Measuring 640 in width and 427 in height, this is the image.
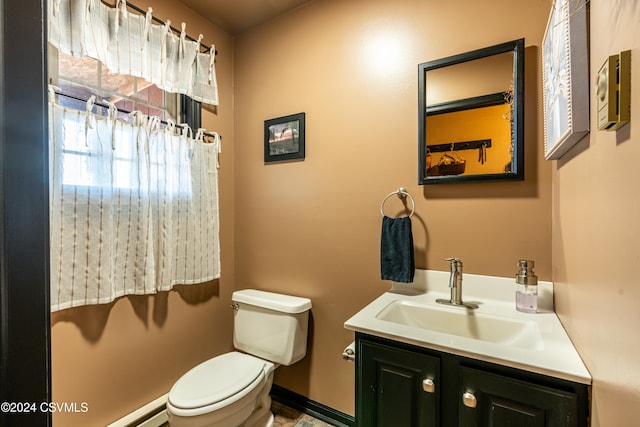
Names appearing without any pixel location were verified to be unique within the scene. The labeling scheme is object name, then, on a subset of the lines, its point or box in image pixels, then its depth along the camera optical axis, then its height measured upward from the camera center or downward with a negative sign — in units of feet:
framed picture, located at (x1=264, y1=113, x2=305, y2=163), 5.90 +1.54
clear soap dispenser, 3.71 -0.95
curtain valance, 4.19 +2.77
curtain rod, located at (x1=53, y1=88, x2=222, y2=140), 4.07 +1.68
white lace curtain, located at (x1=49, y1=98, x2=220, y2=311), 4.17 +0.10
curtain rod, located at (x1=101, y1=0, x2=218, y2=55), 4.95 +3.49
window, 4.26 +1.93
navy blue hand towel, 4.56 -0.61
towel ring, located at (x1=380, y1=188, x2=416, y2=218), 4.81 +0.28
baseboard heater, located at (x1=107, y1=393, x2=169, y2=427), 4.94 -3.53
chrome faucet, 4.12 -0.99
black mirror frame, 3.98 +1.45
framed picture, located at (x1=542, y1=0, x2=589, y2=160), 2.37 +1.20
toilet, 4.20 -2.67
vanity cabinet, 2.53 -1.75
